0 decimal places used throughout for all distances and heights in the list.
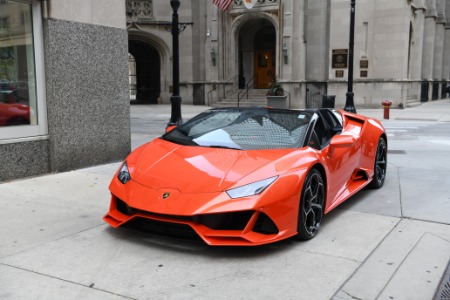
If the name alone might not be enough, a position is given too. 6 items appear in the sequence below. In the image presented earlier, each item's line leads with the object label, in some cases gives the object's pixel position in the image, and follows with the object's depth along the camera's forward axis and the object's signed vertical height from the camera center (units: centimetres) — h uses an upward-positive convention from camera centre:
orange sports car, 396 -80
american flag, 2306 +428
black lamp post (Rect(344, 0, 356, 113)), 1830 +77
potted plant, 2349 -26
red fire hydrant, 1973 -81
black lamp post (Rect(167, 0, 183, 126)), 1212 +34
